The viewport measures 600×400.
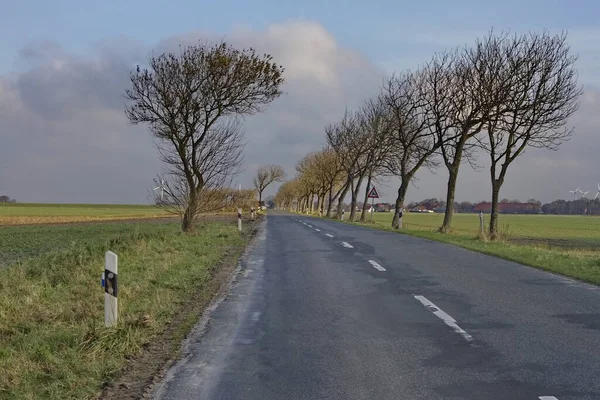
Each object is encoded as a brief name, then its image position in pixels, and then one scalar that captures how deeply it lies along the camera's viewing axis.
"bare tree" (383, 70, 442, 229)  36.72
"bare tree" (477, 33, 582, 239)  27.06
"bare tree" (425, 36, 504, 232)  29.08
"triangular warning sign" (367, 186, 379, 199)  43.47
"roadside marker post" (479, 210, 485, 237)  26.25
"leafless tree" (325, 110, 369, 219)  57.12
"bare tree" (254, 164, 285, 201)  108.12
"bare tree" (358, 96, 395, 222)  51.31
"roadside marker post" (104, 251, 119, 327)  7.64
